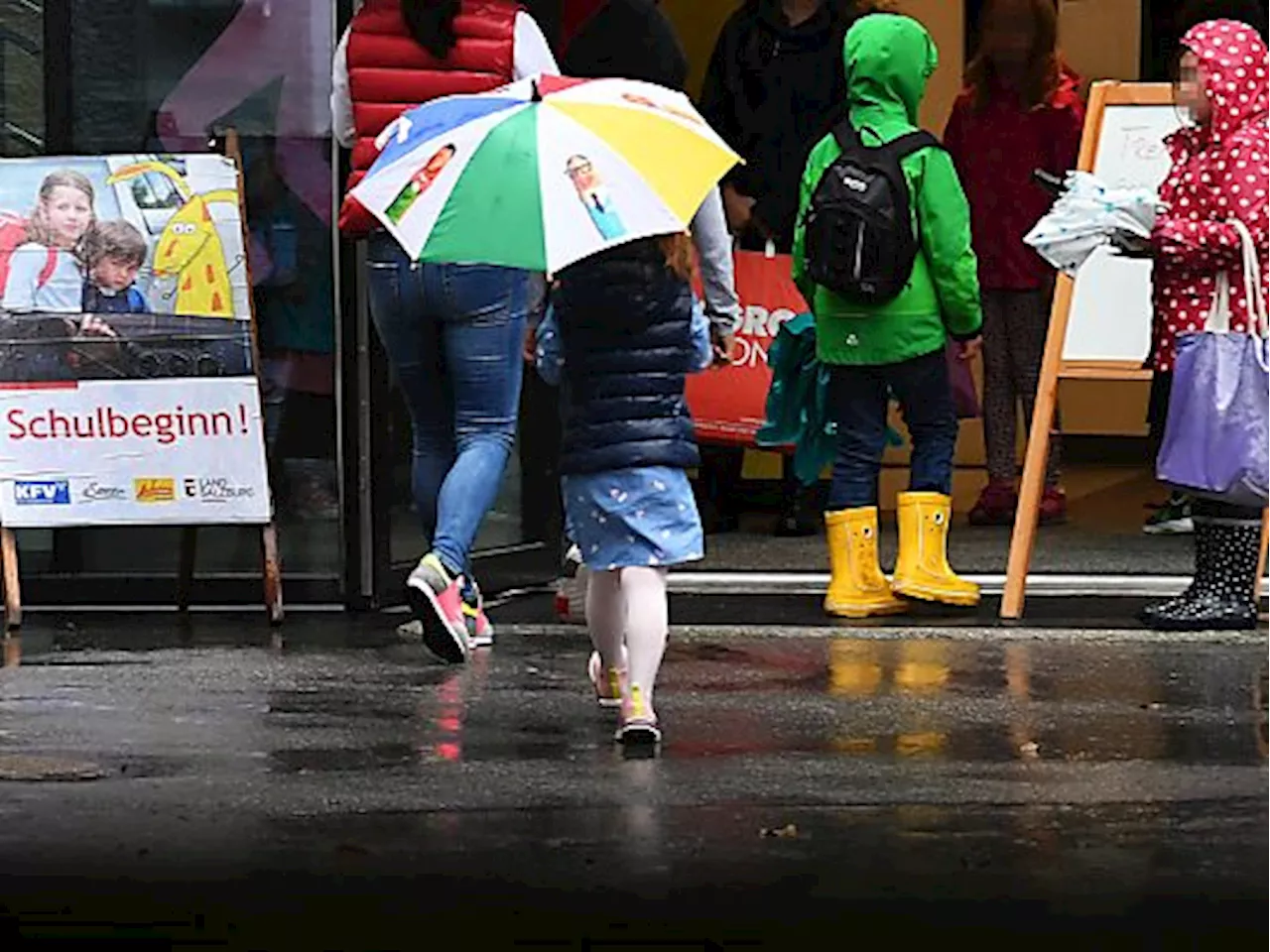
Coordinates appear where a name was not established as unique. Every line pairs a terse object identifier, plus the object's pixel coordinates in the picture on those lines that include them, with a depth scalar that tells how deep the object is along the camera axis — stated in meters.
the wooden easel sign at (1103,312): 19.42
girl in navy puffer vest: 14.24
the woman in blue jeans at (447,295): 17.08
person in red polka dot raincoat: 17.95
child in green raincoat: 18.96
